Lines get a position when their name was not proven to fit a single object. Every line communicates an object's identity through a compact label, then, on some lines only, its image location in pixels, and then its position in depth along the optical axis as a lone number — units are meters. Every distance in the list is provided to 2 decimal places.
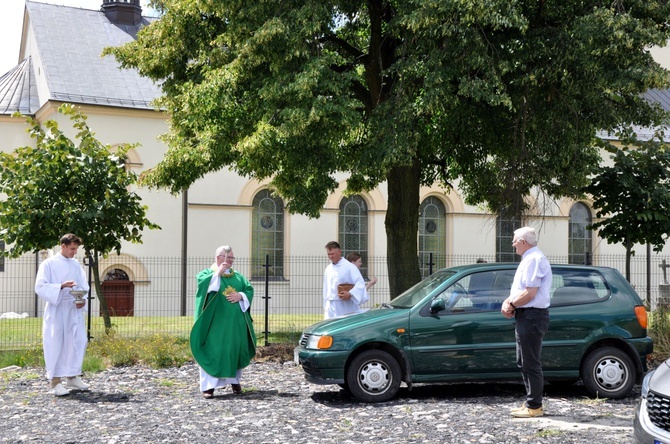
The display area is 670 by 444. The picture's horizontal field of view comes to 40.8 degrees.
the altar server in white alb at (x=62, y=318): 10.84
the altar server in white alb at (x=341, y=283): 12.30
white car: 5.61
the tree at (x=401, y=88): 14.35
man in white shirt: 8.57
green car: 9.98
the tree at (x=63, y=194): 15.02
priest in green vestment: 10.53
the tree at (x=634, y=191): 17.00
